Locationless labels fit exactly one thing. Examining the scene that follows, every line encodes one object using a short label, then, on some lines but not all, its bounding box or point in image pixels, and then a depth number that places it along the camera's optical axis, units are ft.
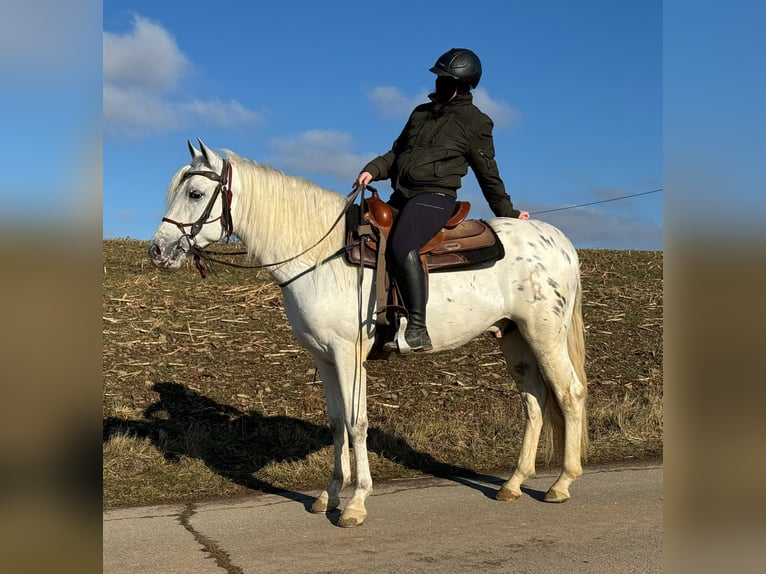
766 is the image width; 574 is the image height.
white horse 17.03
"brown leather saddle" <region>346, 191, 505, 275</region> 17.61
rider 17.28
